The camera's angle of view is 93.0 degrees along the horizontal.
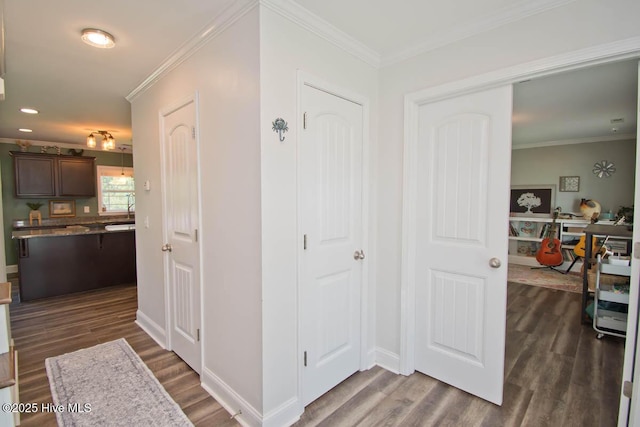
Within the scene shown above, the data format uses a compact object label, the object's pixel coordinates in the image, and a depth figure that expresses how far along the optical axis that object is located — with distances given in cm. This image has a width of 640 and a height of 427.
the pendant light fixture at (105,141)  409
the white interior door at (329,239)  194
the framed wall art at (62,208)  599
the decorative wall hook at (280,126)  171
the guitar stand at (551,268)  550
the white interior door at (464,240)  193
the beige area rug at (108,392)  187
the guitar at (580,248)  496
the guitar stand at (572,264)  544
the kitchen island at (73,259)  399
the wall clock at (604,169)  514
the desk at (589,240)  297
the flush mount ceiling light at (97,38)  199
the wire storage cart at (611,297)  283
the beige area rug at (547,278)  467
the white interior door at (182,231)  228
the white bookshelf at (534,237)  550
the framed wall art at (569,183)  548
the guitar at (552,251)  548
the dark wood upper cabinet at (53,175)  546
